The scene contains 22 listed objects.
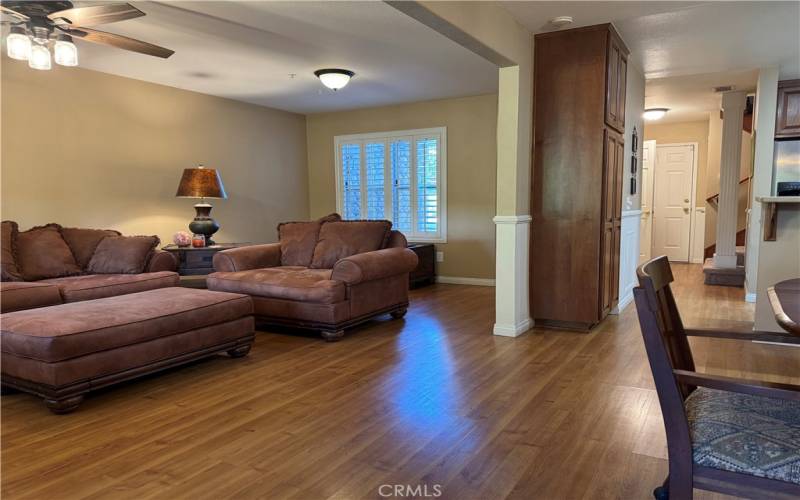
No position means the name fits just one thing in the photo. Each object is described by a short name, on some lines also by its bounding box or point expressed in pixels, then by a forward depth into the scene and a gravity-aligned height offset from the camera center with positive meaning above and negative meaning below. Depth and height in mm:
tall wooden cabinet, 3660 +220
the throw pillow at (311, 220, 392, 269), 4414 -340
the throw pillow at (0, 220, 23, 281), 3643 -341
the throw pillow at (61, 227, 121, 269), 4227 -299
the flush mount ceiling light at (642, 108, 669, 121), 6754 +1150
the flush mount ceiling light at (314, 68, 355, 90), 4492 +1143
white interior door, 8109 -30
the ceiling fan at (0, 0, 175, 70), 2574 +1010
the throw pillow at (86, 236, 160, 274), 4188 -412
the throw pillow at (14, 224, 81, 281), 3848 -369
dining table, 1226 -312
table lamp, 4852 +147
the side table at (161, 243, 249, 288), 4730 -529
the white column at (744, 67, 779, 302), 4902 +507
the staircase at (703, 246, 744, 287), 5965 -958
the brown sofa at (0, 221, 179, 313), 3449 -480
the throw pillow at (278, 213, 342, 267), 4621 -353
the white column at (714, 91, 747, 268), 5996 +250
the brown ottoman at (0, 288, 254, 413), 2400 -704
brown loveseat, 3729 -576
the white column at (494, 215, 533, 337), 3686 -550
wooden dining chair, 1104 -564
